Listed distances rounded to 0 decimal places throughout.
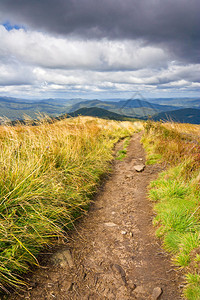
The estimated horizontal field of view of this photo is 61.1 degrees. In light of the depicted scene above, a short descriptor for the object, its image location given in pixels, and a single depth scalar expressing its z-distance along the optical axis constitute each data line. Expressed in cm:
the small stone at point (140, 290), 257
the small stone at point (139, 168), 796
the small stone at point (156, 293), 242
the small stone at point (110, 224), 427
